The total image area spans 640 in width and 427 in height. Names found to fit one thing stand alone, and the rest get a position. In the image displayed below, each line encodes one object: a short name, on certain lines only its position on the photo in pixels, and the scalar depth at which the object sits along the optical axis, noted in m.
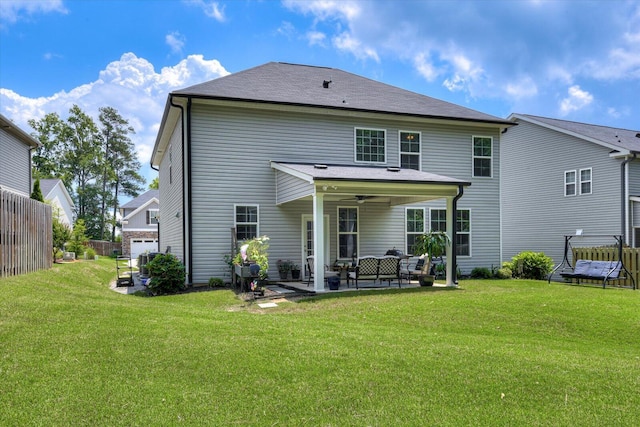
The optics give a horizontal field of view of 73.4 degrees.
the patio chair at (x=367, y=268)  10.98
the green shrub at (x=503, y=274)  15.42
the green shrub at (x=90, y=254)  24.61
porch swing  12.57
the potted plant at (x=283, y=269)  13.41
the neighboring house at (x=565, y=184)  17.67
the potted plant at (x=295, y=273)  13.56
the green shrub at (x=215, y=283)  12.42
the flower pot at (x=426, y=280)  11.76
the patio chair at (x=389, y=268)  11.16
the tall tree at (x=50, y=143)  45.59
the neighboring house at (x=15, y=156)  19.06
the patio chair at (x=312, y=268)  11.23
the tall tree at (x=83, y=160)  46.50
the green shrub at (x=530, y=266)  15.84
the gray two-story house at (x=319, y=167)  12.56
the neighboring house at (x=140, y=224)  38.28
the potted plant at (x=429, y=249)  11.80
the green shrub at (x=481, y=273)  15.41
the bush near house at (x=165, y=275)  11.24
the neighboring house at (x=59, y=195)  33.62
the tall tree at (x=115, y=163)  48.53
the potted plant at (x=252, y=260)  10.66
